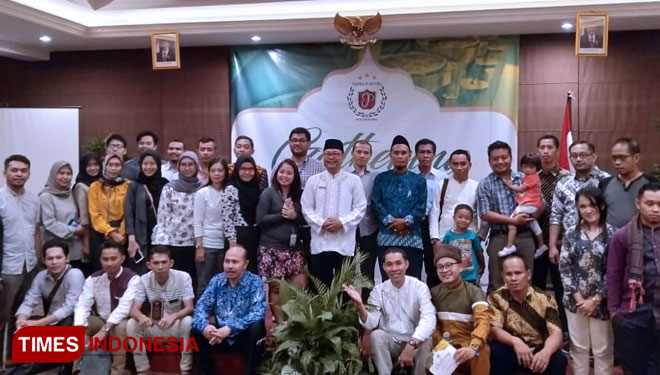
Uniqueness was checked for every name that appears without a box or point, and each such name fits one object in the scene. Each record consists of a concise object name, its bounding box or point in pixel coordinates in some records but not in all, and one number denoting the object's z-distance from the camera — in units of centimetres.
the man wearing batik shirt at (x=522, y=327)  345
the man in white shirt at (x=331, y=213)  418
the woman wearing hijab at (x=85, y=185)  455
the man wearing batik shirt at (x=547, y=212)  421
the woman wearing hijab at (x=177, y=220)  441
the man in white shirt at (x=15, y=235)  426
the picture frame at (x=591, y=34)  517
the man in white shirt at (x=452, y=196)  439
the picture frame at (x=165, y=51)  607
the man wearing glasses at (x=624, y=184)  356
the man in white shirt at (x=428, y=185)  448
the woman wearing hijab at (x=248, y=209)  431
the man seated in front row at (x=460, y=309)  343
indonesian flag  589
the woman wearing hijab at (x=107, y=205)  450
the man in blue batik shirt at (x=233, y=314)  376
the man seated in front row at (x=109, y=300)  396
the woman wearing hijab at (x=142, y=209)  445
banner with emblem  631
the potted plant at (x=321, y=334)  345
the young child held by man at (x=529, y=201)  405
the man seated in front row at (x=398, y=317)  354
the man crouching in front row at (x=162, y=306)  395
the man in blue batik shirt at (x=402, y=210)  423
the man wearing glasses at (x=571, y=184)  391
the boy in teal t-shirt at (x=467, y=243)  411
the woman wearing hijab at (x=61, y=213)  443
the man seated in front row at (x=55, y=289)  409
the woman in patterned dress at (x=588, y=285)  345
